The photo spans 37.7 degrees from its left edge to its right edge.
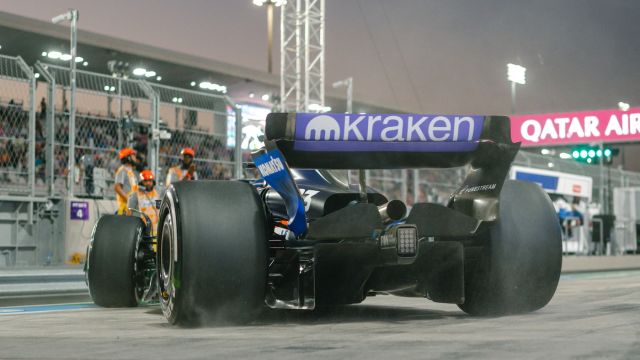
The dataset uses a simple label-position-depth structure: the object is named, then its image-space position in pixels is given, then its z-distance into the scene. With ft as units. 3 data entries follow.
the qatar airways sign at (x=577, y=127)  144.14
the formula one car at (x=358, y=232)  17.62
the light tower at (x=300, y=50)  99.91
